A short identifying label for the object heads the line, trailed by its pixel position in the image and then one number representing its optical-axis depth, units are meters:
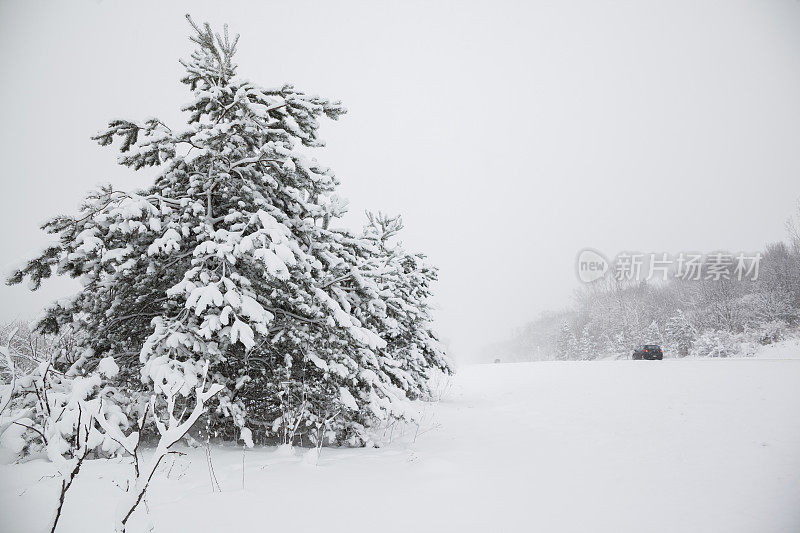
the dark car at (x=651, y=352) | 25.91
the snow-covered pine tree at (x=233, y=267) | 4.63
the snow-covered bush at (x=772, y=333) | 27.12
